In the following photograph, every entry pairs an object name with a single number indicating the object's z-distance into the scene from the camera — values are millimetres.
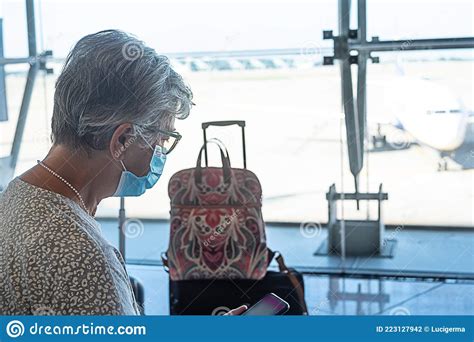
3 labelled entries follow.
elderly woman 770
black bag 2354
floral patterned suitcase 2404
